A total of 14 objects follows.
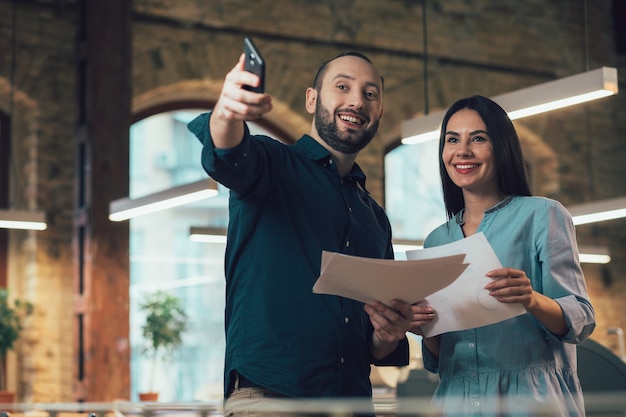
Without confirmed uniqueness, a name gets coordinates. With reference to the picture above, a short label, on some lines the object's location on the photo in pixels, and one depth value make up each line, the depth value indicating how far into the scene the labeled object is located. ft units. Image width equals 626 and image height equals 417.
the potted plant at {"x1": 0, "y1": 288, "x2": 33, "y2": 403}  24.53
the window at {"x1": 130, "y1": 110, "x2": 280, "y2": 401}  29.96
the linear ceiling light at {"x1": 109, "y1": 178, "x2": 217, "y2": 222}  21.17
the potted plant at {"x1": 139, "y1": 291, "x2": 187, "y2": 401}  27.27
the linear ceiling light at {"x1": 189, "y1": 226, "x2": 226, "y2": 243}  25.45
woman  6.82
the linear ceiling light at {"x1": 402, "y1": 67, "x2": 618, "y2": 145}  16.75
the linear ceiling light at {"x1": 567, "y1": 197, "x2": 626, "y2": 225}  23.98
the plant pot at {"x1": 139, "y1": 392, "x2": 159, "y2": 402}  25.85
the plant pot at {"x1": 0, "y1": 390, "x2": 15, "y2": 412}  22.73
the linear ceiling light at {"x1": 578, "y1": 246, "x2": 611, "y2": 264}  30.01
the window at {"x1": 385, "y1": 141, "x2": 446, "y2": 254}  33.94
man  6.61
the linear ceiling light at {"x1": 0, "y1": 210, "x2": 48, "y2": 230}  23.66
